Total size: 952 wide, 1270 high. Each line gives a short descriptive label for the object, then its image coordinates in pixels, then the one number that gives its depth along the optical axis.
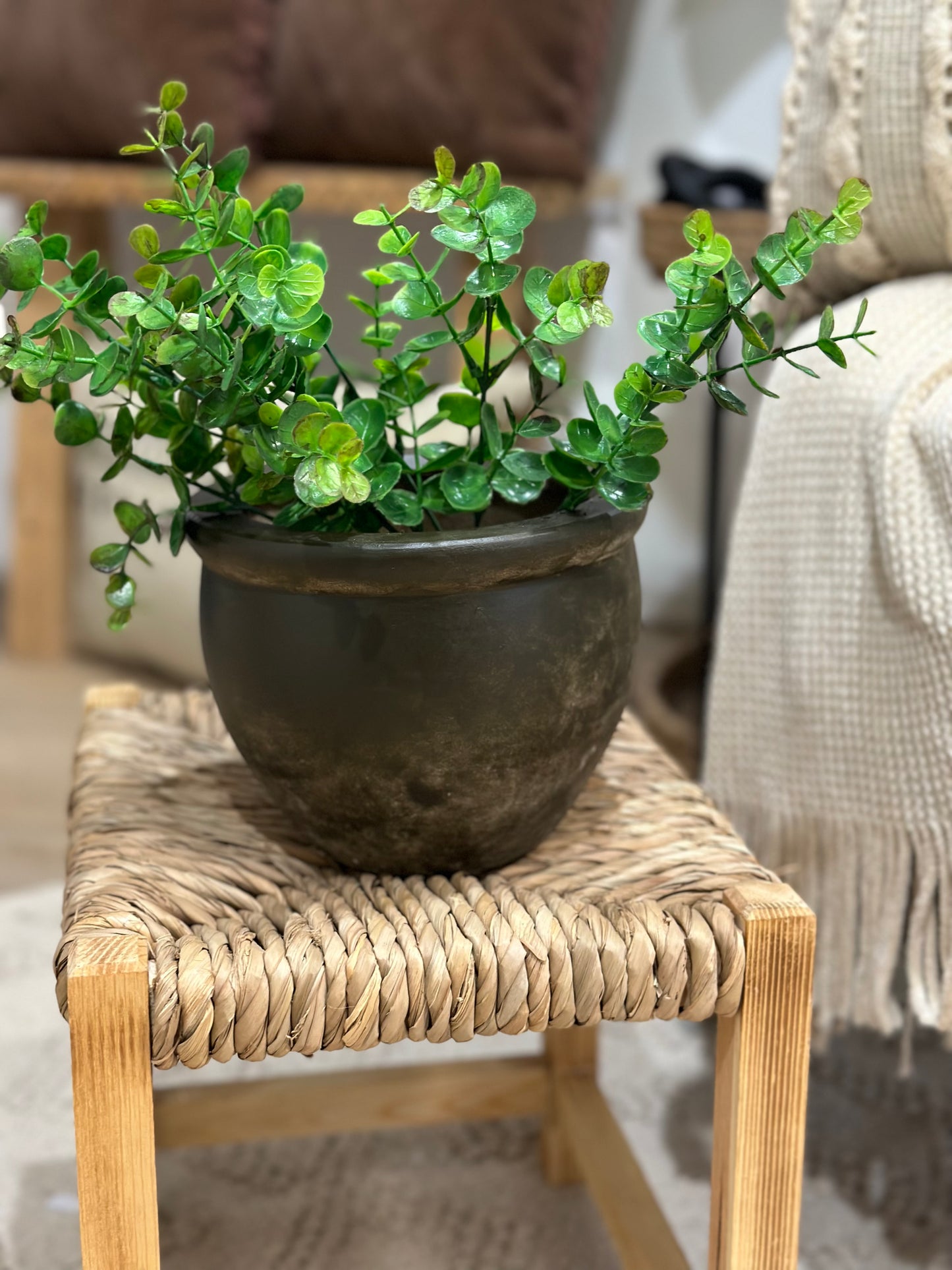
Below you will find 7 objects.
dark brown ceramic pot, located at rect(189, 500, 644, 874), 0.51
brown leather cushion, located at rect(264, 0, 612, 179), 1.51
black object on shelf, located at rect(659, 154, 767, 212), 1.34
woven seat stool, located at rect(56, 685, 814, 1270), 0.49
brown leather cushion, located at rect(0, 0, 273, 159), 1.55
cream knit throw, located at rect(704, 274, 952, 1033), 0.68
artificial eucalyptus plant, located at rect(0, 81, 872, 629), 0.48
